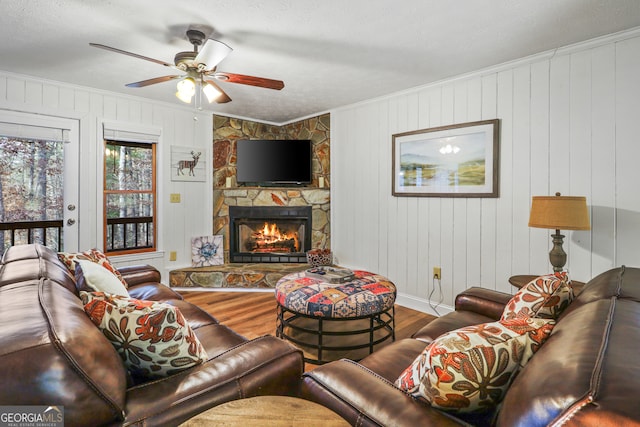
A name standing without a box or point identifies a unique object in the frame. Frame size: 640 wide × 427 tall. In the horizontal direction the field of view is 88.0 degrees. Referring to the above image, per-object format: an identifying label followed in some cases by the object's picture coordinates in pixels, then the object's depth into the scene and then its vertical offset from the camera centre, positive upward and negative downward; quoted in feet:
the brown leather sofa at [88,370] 2.54 -1.45
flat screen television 15.02 +2.22
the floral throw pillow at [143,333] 3.55 -1.35
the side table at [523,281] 7.10 -1.64
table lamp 7.00 -0.10
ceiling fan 7.04 +3.21
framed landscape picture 9.71 +1.61
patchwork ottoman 7.23 -2.12
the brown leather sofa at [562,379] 2.00 -1.18
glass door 10.37 +0.91
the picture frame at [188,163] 13.79 +1.96
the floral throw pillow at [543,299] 4.65 -1.26
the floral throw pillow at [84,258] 6.94 -1.08
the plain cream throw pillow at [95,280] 5.13 -1.13
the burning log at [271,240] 15.12 -1.40
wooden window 12.62 +0.46
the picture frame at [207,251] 14.32 -1.82
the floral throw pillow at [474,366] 3.01 -1.43
